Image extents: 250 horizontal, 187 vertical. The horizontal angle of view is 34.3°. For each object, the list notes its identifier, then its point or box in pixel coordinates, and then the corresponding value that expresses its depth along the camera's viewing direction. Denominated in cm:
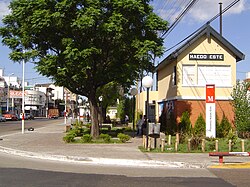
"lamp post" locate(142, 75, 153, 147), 1877
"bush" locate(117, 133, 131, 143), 2189
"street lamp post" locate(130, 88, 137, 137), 3147
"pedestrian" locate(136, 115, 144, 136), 2848
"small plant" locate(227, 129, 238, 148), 1952
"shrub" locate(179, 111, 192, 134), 2683
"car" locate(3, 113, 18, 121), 7625
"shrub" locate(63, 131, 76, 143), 2155
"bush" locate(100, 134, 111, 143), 2200
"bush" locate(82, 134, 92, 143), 2186
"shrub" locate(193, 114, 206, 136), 2654
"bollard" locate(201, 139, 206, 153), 1748
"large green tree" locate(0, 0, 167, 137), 2047
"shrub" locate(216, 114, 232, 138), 2666
